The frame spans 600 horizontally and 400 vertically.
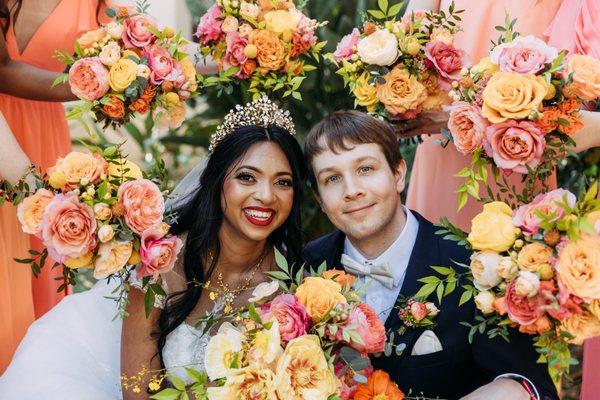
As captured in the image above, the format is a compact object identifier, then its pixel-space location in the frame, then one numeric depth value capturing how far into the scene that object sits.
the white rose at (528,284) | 2.36
